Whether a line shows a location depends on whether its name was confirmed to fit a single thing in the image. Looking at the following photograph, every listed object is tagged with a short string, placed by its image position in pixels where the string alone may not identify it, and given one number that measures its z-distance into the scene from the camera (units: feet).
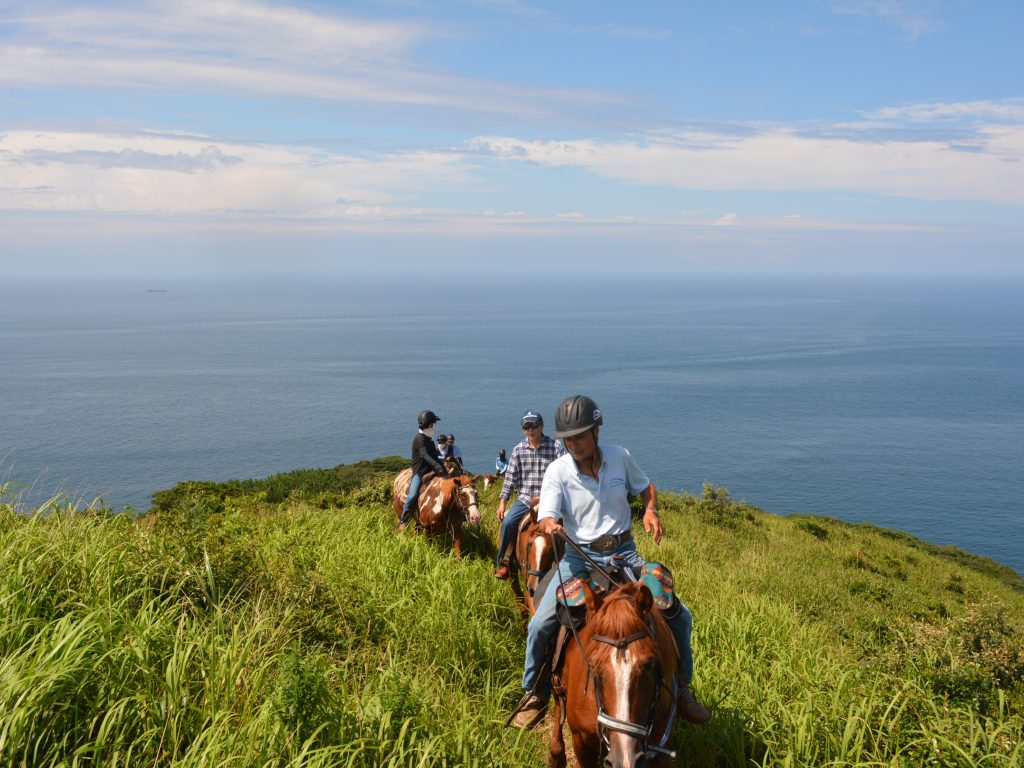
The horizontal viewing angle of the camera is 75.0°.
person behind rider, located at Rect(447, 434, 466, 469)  44.21
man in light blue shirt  18.31
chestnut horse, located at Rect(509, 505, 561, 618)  25.46
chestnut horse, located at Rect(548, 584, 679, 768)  13.51
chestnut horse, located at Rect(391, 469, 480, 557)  37.88
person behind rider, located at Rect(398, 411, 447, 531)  41.65
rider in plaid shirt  31.40
